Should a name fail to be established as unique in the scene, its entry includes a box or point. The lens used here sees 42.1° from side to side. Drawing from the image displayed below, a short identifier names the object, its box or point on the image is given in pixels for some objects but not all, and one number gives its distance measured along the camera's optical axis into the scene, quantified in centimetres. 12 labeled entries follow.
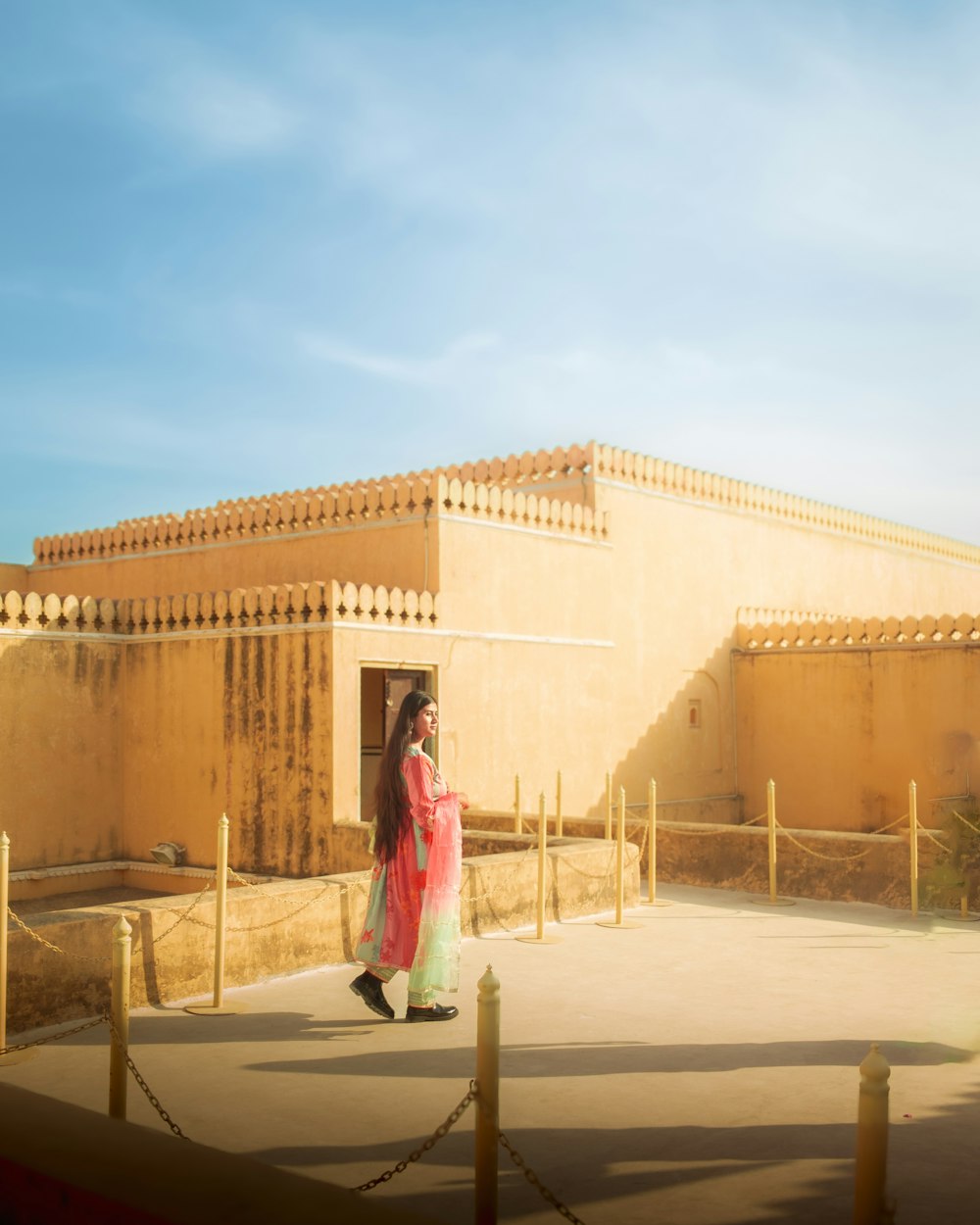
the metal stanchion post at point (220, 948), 690
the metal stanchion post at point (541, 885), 903
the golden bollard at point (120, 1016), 470
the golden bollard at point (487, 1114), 363
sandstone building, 1275
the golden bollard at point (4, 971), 594
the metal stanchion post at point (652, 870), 1088
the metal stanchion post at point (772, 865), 1081
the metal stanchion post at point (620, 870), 976
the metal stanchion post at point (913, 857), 1027
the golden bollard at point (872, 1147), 285
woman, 662
